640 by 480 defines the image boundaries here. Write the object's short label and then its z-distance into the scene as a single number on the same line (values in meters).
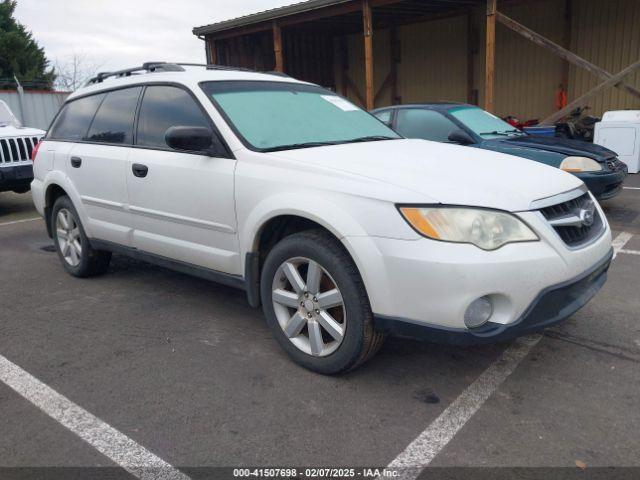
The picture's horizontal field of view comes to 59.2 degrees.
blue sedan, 6.36
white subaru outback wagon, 2.53
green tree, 26.55
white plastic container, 9.66
